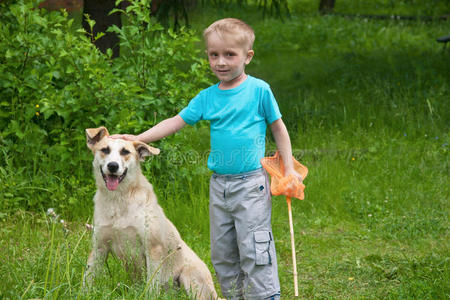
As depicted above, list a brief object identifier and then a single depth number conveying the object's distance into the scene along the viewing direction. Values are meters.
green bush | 5.58
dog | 3.82
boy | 3.63
